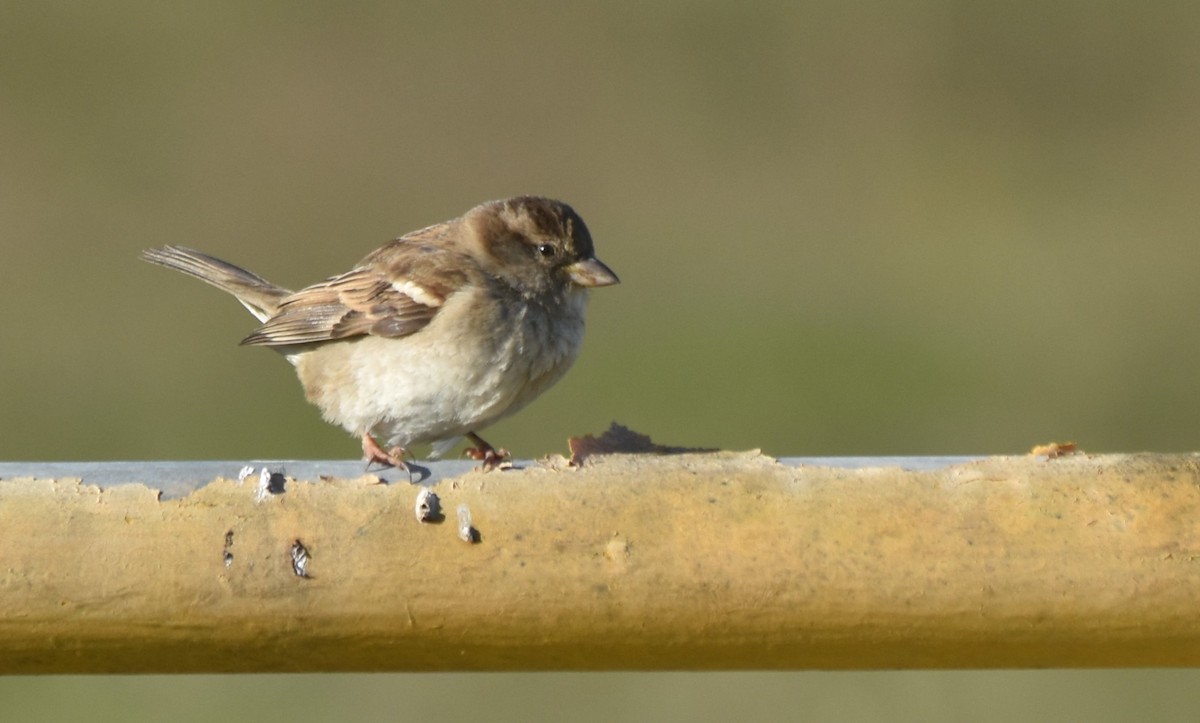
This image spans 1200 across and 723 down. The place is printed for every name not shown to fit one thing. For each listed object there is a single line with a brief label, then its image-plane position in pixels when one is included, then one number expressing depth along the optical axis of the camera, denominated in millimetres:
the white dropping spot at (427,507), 4512
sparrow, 7785
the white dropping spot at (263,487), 4508
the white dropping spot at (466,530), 4480
